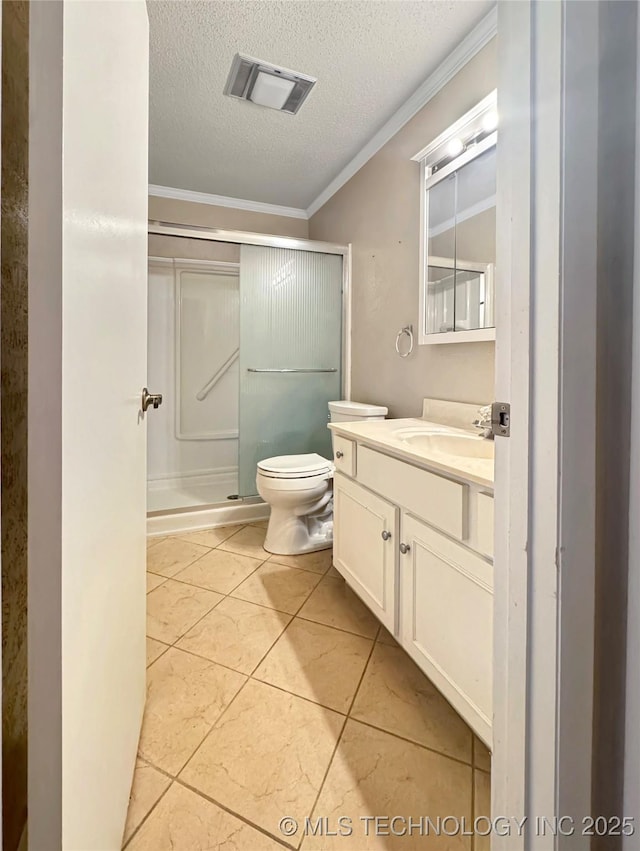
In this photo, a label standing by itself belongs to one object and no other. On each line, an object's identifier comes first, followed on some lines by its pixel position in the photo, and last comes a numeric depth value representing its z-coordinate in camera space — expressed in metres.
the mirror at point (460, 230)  1.53
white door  0.36
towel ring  2.04
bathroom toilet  2.09
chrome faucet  1.26
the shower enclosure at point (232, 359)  2.63
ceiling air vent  1.75
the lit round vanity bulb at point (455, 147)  1.64
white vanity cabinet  0.95
